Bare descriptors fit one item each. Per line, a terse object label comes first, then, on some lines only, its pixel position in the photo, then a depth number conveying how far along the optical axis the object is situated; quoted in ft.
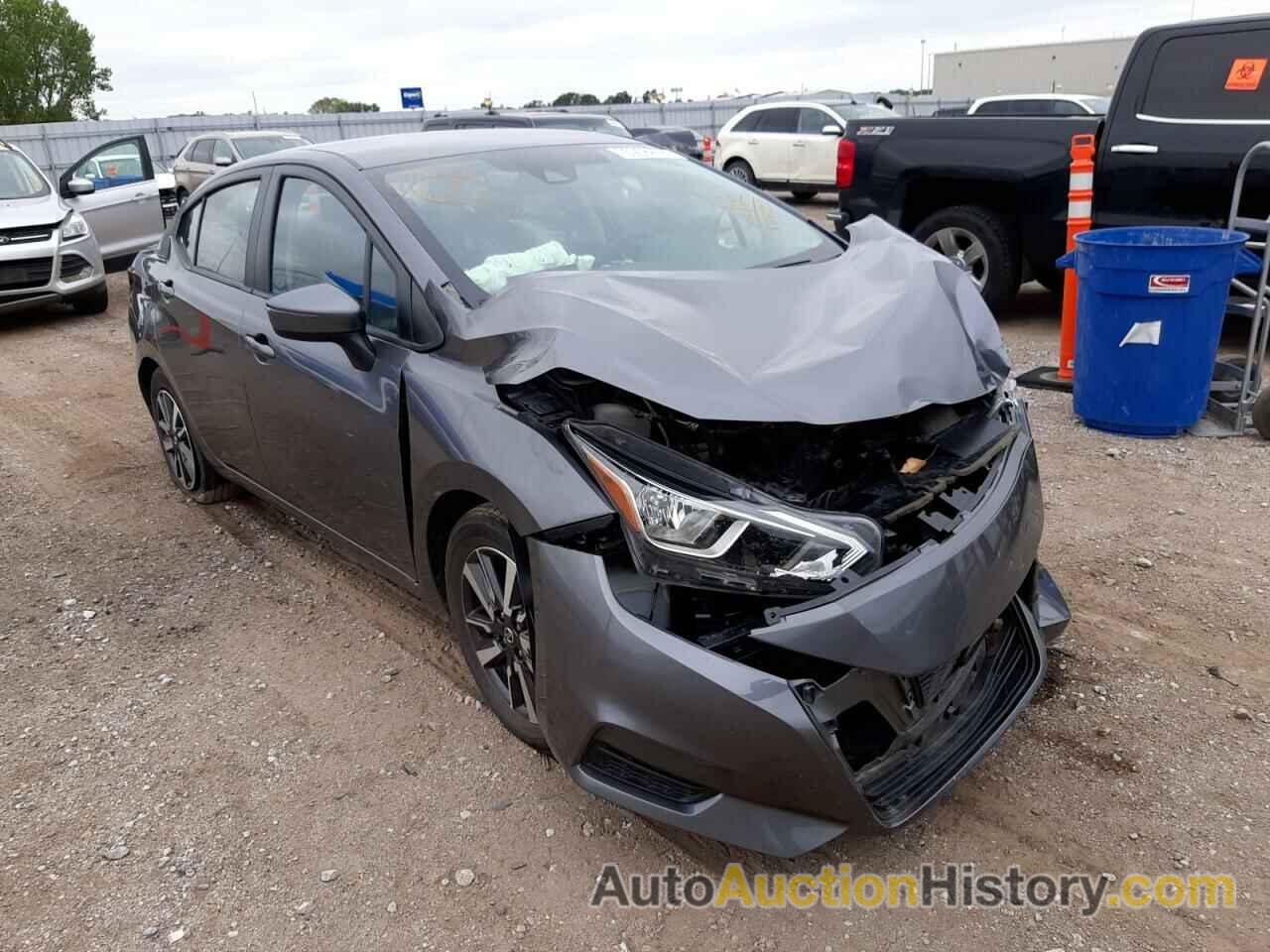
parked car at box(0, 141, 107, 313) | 30.96
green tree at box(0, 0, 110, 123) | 203.69
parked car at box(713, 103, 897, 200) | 55.26
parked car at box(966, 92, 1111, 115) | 53.62
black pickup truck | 21.11
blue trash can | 16.30
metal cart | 16.98
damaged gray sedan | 7.39
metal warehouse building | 112.88
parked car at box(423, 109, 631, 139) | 43.24
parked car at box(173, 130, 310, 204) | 52.29
